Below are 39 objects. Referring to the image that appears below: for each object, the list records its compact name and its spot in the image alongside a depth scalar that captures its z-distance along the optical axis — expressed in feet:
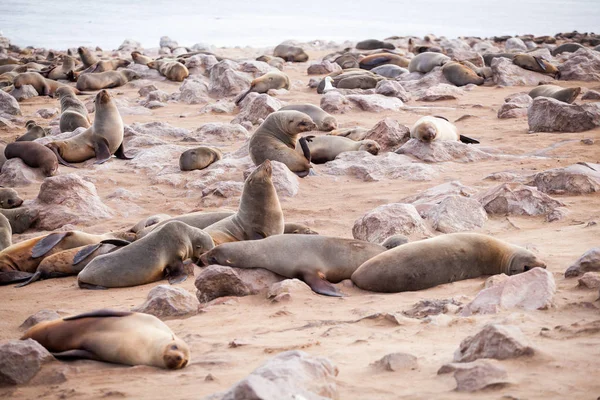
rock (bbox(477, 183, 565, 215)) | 40.14
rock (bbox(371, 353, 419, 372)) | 19.22
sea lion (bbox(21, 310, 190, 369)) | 21.71
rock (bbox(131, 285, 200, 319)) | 28.07
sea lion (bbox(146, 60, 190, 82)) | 102.32
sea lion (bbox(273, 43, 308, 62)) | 131.34
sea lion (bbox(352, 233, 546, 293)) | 30.19
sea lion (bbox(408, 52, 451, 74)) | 96.10
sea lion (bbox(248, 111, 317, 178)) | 53.26
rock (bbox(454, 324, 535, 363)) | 18.70
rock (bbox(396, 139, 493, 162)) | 54.34
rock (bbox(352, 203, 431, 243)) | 37.24
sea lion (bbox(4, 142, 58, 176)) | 56.24
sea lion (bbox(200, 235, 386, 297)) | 32.65
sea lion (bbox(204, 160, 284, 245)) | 38.99
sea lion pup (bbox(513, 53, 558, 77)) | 92.07
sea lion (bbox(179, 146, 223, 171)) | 55.62
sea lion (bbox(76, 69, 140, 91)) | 98.84
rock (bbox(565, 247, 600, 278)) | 27.25
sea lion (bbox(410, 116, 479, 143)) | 54.49
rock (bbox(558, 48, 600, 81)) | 91.63
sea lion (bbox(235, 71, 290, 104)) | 85.46
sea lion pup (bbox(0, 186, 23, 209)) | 47.88
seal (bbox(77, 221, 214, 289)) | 34.73
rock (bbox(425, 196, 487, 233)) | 38.09
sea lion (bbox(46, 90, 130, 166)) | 60.85
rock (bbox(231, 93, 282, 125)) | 70.74
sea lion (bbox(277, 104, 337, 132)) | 64.18
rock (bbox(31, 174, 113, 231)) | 46.14
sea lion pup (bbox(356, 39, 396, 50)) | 142.63
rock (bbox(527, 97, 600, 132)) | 60.90
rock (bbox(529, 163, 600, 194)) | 43.27
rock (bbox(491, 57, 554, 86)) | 90.68
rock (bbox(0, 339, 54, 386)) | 20.85
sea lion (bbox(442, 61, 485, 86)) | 90.38
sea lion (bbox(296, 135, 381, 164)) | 56.75
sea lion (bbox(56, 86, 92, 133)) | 69.77
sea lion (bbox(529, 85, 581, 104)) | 68.85
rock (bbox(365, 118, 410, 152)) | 58.34
